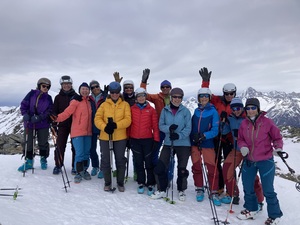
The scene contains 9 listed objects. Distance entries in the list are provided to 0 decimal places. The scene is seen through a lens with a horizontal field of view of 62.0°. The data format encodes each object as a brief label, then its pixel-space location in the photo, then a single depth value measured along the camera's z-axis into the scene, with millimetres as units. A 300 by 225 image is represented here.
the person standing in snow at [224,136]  7771
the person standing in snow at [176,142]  7438
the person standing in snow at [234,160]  7156
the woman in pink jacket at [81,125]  8102
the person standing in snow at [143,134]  7695
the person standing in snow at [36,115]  8594
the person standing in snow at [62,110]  8648
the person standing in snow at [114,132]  7695
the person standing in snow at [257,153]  6105
